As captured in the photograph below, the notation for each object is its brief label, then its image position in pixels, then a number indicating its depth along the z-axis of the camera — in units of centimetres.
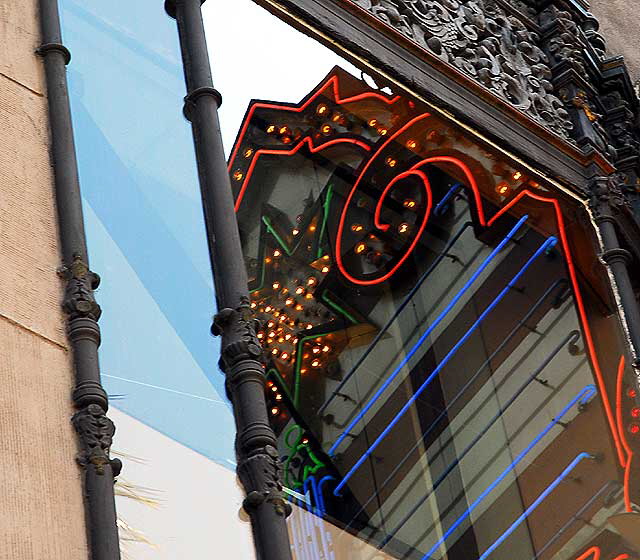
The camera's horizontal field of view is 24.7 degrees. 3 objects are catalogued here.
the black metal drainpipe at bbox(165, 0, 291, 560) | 481
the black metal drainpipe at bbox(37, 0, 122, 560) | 443
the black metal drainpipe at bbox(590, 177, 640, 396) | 798
